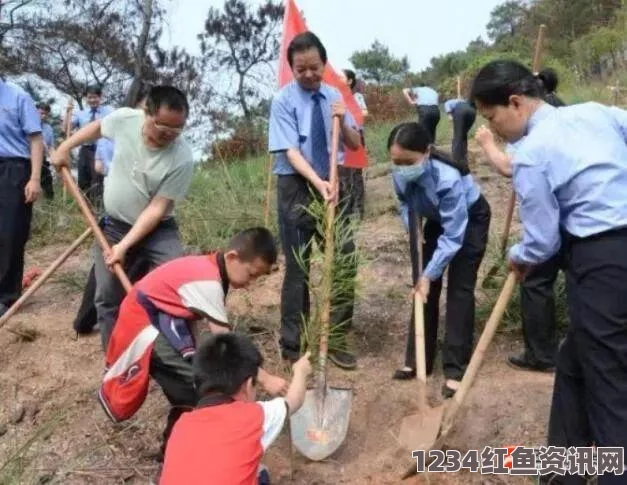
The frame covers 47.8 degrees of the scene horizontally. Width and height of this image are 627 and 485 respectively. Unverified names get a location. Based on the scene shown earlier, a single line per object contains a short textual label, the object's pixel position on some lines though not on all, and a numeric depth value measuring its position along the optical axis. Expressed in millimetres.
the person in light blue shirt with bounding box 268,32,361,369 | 4035
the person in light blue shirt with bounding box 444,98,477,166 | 6887
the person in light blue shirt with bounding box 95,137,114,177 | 5754
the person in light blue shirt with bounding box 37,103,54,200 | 8659
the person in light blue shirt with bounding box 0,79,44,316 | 4781
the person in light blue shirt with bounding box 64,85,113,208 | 8188
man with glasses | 3486
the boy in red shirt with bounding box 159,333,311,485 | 2182
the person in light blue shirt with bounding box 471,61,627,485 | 2461
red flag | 5230
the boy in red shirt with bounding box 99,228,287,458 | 2865
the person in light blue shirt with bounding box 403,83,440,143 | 6719
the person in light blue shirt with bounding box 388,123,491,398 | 3617
